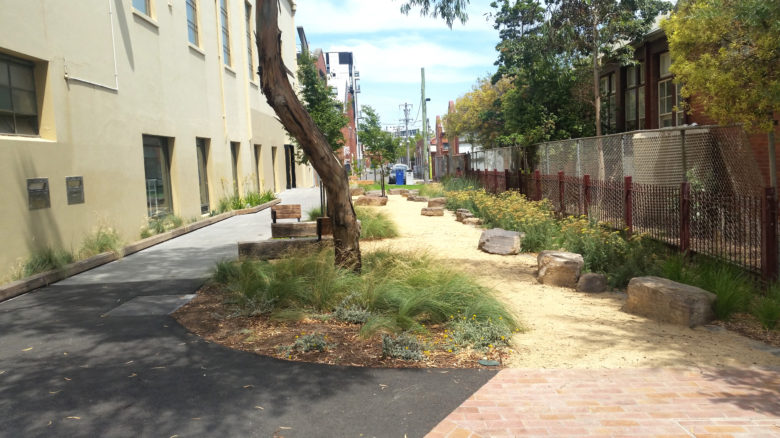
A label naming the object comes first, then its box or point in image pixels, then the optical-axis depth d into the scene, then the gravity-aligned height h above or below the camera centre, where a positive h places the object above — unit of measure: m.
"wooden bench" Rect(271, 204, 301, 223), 13.18 -0.76
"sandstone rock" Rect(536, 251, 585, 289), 7.89 -1.41
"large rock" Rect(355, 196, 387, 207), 21.19 -0.99
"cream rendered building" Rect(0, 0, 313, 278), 8.81 +1.39
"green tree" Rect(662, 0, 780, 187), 7.64 +1.44
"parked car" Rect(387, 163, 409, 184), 44.79 +0.33
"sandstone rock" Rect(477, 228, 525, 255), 10.55 -1.35
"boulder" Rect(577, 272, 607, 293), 7.60 -1.55
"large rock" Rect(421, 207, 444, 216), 17.89 -1.23
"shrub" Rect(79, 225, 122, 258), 10.26 -1.04
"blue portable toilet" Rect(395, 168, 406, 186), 43.25 -0.32
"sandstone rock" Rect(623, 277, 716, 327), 5.85 -1.46
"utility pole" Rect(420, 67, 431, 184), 42.06 +2.42
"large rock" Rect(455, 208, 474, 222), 16.12 -1.23
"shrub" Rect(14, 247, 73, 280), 8.48 -1.12
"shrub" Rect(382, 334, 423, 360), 4.97 -1.53
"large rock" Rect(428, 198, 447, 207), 19.77 -1.05
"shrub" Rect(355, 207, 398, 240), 12.80 -1.19
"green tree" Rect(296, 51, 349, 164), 25.44 +3.20
